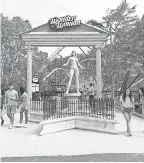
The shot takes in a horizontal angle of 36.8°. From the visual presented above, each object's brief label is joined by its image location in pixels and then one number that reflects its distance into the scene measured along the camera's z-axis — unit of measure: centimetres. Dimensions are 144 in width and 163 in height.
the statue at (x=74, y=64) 1334
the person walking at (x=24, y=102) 985
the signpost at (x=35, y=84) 1884
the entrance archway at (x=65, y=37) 1700
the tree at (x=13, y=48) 3025
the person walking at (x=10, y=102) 927
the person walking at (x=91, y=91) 1416
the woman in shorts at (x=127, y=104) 816
